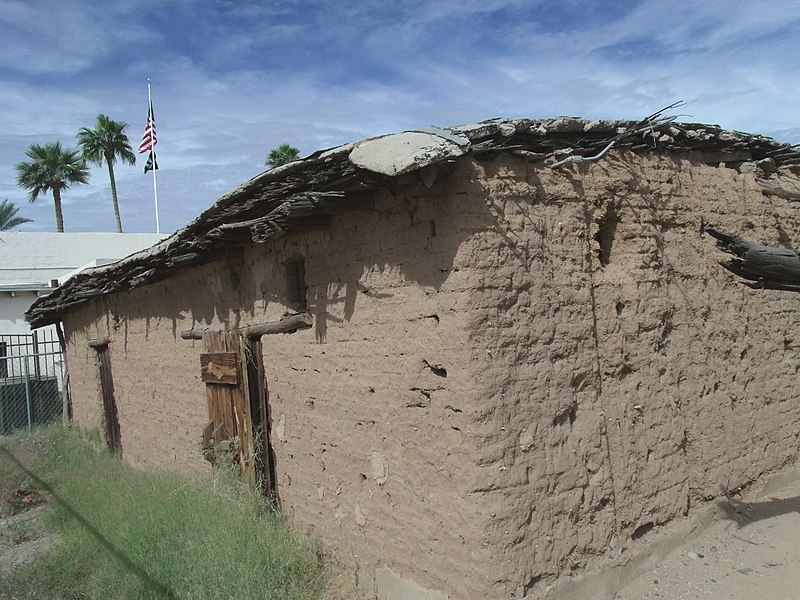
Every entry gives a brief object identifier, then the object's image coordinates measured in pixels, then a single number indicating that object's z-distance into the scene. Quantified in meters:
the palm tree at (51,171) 31.89
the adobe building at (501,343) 4.10
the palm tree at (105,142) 32.69
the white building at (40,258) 20.19
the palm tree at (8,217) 27.22
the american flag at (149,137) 19.17
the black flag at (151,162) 19.62
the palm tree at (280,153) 25.25
